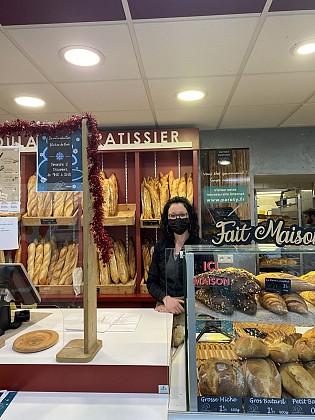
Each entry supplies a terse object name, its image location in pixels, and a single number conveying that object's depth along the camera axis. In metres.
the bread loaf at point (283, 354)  1.07
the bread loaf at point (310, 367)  1.05
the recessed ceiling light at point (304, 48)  1.99
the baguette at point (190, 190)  3.43
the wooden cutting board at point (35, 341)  1.39
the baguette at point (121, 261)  3.39
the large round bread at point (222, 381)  1.03
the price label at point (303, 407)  1.01
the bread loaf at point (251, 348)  1.08
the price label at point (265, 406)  1.01
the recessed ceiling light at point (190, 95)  2.70
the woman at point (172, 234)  2.44
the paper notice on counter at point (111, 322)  1.59
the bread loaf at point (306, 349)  1.08
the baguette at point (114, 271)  3.39
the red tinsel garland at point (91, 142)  1.44
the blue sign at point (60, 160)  1.45
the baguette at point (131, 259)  3.50
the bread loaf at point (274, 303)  1.02
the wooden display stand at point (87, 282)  1.38
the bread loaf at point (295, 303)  1.02
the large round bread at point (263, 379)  1.02
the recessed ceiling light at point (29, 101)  2.82
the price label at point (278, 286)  1.08
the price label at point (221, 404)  1.01
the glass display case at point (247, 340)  1.02
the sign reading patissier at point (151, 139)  3.53
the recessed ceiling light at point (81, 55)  1.99
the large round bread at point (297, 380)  1.02
